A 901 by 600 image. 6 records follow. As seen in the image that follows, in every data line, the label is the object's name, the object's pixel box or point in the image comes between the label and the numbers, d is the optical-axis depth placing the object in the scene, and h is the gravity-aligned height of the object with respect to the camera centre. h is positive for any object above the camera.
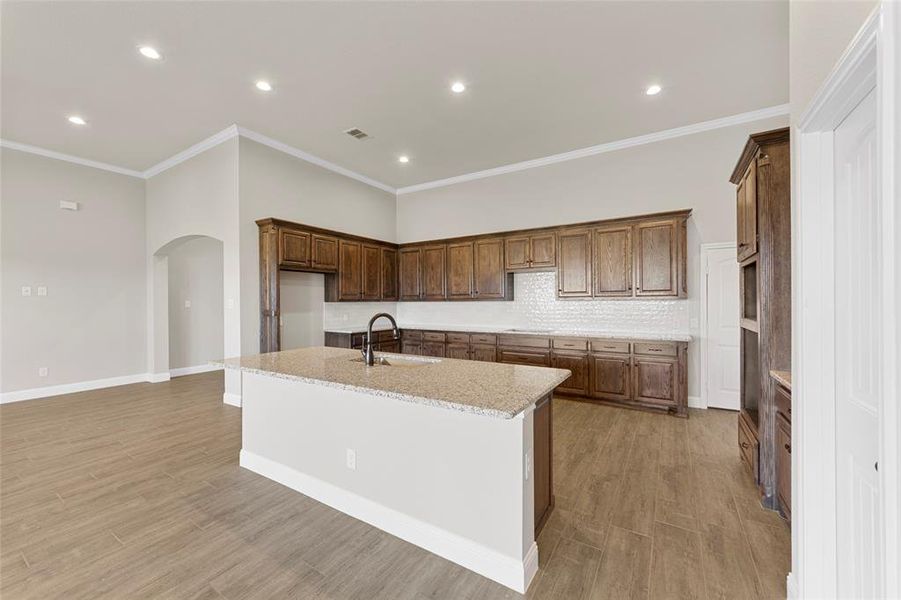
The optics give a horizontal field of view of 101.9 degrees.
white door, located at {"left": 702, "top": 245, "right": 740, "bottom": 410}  4.27 -0.38
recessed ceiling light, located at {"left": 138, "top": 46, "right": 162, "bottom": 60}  3.02 +2.10
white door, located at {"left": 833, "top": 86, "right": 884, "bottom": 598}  1.17 -0.20
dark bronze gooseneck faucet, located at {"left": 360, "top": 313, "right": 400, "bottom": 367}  2.50 -0.36
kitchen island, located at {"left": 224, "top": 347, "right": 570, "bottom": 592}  1.71 -0.84
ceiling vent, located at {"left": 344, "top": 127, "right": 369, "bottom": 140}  4.54 +2.11
